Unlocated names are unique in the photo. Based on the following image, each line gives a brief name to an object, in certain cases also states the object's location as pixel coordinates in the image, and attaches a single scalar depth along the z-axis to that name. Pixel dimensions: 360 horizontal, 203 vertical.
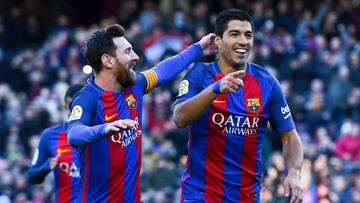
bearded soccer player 18.42
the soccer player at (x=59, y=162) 22.87
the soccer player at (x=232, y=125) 18.73
